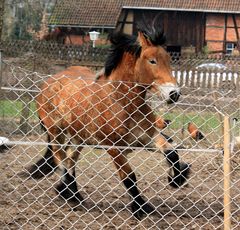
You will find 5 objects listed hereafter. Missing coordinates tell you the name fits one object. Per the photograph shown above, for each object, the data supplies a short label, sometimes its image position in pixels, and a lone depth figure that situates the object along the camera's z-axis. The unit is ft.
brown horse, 27.03
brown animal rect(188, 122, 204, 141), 38.54
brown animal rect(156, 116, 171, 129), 27.75
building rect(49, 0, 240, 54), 176.87
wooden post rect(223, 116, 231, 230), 19.51
